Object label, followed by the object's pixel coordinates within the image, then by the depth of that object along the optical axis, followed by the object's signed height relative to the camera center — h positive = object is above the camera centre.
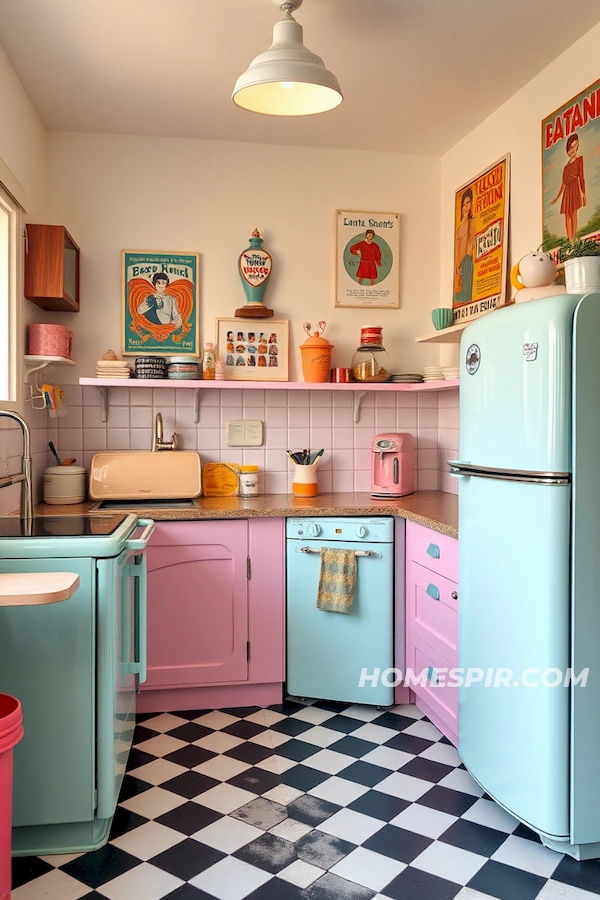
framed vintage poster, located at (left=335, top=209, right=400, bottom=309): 3.72 +0.89
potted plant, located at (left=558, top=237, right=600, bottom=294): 2.13 +0.47
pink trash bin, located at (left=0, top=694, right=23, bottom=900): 1.67 -0.81
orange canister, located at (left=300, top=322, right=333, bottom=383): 3.54 +0.36
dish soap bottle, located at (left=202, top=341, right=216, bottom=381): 3.50 +0.32
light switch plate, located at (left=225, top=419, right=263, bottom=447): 3.62 -0.01
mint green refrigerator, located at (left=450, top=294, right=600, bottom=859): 1.95 -0.37
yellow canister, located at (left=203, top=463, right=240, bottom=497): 3.58 -0.24
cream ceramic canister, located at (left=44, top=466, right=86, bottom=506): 3.28 -0.25
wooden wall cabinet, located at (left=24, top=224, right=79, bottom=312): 3.05 +0.71
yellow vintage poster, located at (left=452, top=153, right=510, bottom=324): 3.15 +0.87
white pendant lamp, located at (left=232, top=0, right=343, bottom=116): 2.14 +1.08
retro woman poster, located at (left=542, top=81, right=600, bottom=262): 2.50 +0.94
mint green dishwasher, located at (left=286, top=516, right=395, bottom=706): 3.07 -0.81
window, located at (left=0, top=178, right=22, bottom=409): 2.92 +0.51
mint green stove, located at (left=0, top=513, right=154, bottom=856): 2.03 -0.74
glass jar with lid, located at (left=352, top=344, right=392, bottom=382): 3.61 +0.34
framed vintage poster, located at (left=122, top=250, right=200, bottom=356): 3.54 +0.62
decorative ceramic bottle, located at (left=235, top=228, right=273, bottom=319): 3.55 +0.77
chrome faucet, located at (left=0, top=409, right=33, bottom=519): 2.28 -0.17
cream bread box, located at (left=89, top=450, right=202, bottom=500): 3.34 -0.21
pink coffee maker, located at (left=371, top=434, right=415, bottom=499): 3.45 -0.16
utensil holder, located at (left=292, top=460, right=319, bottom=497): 3.49 -0.24
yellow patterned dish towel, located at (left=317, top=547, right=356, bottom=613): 3.03 -0.63
